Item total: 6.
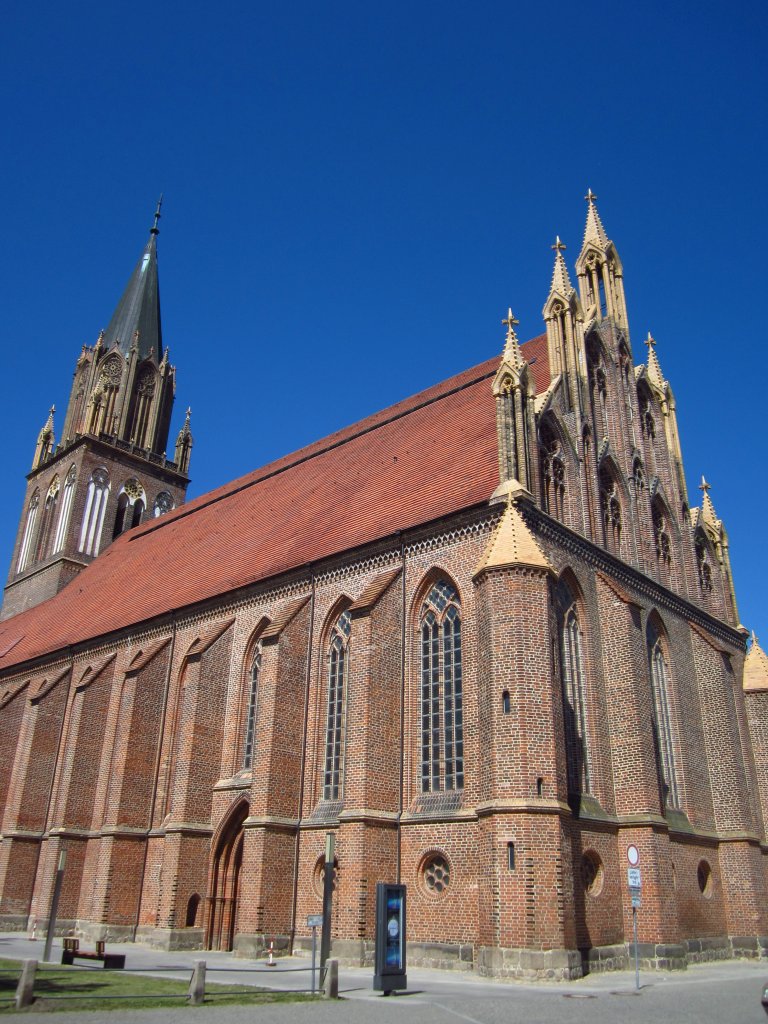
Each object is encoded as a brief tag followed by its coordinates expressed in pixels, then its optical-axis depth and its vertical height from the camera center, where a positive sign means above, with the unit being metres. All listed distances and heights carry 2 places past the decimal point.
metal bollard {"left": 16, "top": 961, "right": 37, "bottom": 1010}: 11.18 -0.78
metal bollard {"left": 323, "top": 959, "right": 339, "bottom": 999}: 13.19 -0.77
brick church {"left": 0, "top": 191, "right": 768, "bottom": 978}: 18.25 +5.12
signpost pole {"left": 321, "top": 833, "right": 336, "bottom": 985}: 14.92 +0.69
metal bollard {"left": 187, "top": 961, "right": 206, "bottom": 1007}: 11.90 -0.77
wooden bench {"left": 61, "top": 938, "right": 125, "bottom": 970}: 16.43 -0.61
